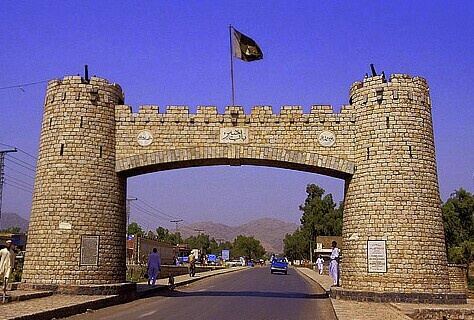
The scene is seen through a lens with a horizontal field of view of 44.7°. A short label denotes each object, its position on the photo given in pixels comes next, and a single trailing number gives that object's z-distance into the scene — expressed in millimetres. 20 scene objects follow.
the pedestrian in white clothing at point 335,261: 21859
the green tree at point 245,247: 145688
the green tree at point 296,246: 92931
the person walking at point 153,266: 23547
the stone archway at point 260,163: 17953
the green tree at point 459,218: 49469
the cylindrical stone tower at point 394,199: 17734
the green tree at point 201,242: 134050
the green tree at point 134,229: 103150
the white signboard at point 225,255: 102831
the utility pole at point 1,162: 49441
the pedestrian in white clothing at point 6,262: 14750
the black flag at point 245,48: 21344
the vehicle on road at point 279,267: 47625
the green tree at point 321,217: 77988
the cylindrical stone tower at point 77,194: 18672
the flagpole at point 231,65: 21453
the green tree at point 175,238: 131875
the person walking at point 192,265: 34628
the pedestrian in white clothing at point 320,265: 43850
